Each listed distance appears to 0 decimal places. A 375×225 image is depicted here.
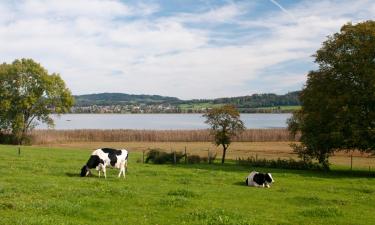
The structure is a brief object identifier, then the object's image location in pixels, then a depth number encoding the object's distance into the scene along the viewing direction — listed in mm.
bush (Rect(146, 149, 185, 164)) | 42844
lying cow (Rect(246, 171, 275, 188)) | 26156
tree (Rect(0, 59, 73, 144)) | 75938
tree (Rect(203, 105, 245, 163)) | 45750
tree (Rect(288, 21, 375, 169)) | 36062
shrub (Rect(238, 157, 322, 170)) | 41625
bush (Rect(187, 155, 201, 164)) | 43688
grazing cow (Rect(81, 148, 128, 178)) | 27359
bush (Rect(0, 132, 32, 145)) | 75562
